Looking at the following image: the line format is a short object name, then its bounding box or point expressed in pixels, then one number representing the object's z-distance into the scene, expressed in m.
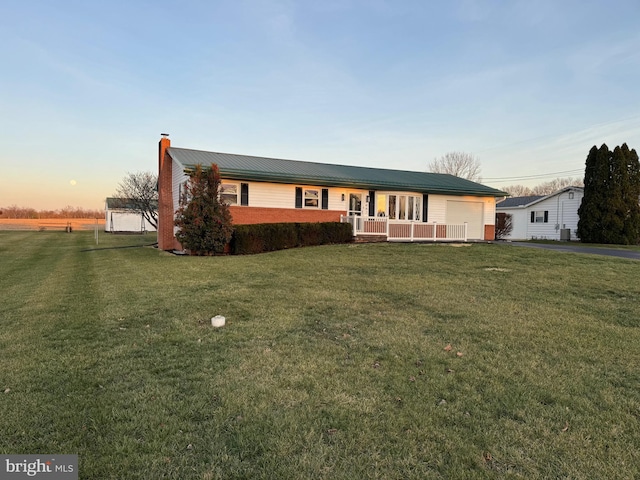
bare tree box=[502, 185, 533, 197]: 72.62
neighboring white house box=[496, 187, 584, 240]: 28.27
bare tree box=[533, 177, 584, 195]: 70.69
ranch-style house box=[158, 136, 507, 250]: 17.11
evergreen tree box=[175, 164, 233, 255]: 14.20
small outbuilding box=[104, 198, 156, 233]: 43.47
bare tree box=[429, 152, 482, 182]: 48.22
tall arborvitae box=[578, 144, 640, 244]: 23.56
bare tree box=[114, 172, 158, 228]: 35.22
